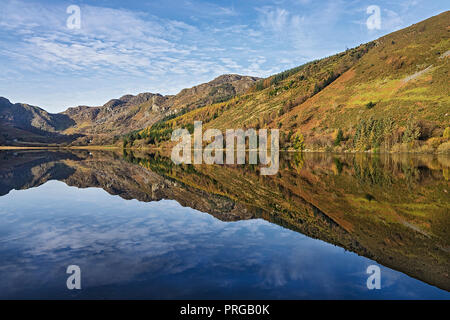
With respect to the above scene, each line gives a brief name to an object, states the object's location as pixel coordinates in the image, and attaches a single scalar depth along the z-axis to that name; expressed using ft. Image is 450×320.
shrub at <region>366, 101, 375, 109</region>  430.20
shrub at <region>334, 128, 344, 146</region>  379.76
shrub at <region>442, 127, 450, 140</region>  283.18
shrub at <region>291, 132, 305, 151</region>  424.05
